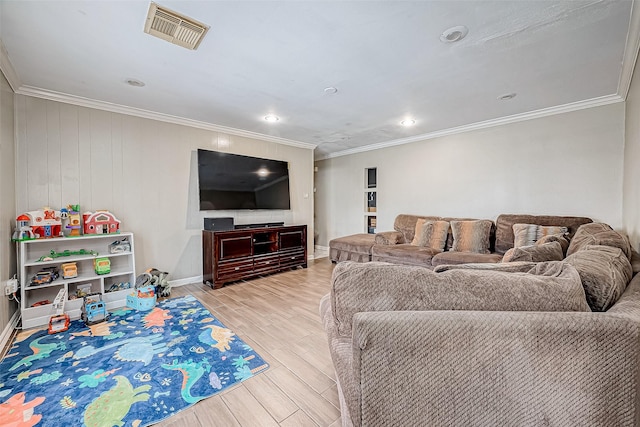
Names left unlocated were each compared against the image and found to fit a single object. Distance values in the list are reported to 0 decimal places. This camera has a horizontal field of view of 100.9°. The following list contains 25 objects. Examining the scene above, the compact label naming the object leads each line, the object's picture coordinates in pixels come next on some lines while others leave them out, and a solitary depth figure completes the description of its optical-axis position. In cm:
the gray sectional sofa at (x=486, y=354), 75
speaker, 386
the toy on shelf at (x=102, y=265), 295
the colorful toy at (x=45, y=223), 266
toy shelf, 254
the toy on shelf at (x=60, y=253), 268
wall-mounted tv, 391
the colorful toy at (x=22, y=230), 254
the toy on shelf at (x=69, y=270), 276
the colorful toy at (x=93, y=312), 259
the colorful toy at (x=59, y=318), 242
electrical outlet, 234
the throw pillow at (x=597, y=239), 171
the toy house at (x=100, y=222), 302
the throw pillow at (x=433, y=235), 407
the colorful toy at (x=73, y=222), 293
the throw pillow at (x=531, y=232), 316
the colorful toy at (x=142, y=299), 292
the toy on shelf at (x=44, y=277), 259
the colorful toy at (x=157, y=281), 320
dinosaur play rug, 151
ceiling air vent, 170
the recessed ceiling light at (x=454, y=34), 183
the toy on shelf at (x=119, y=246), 311
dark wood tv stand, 369
